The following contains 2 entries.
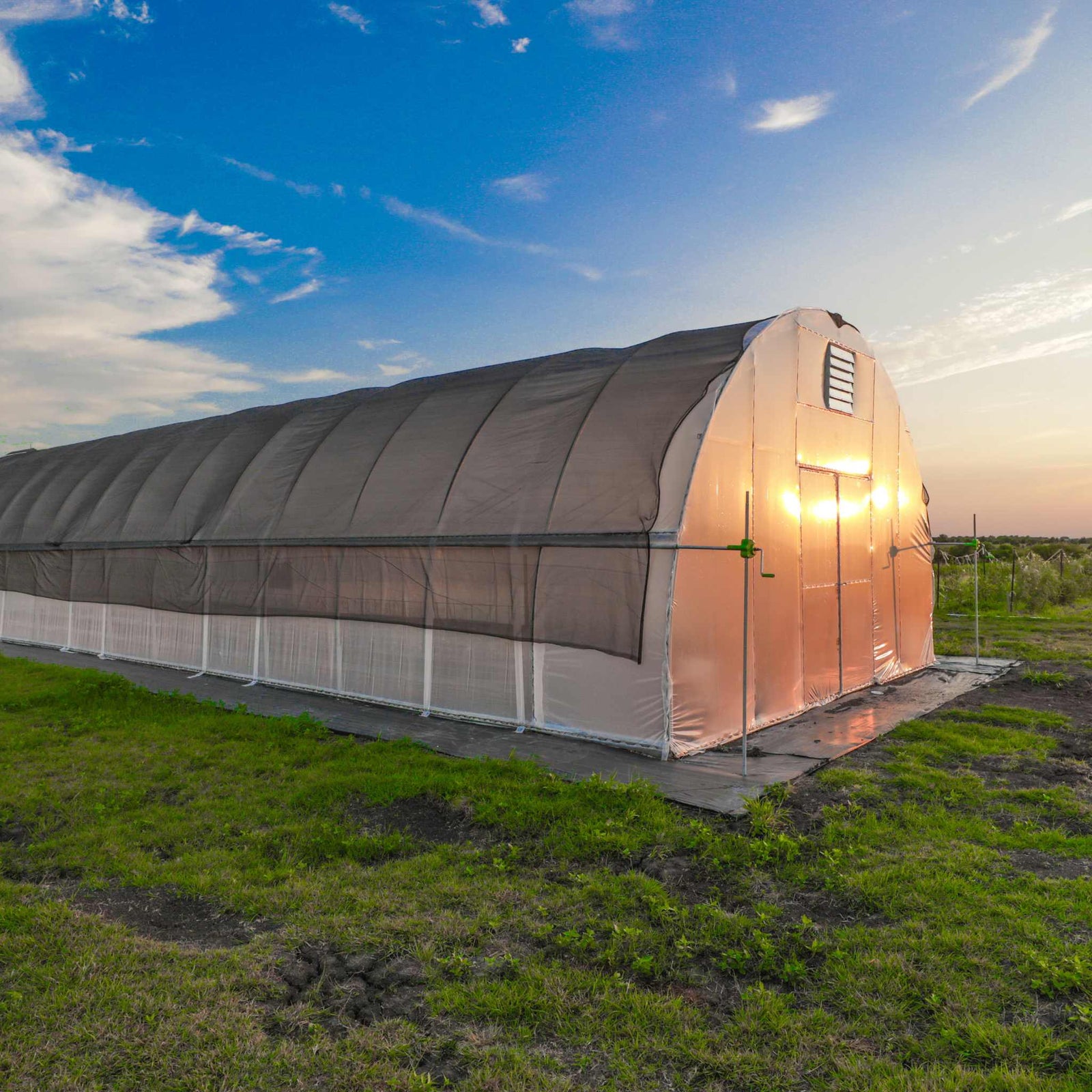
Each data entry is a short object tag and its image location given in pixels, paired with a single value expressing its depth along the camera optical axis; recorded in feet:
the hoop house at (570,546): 27.68
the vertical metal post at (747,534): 21.91
